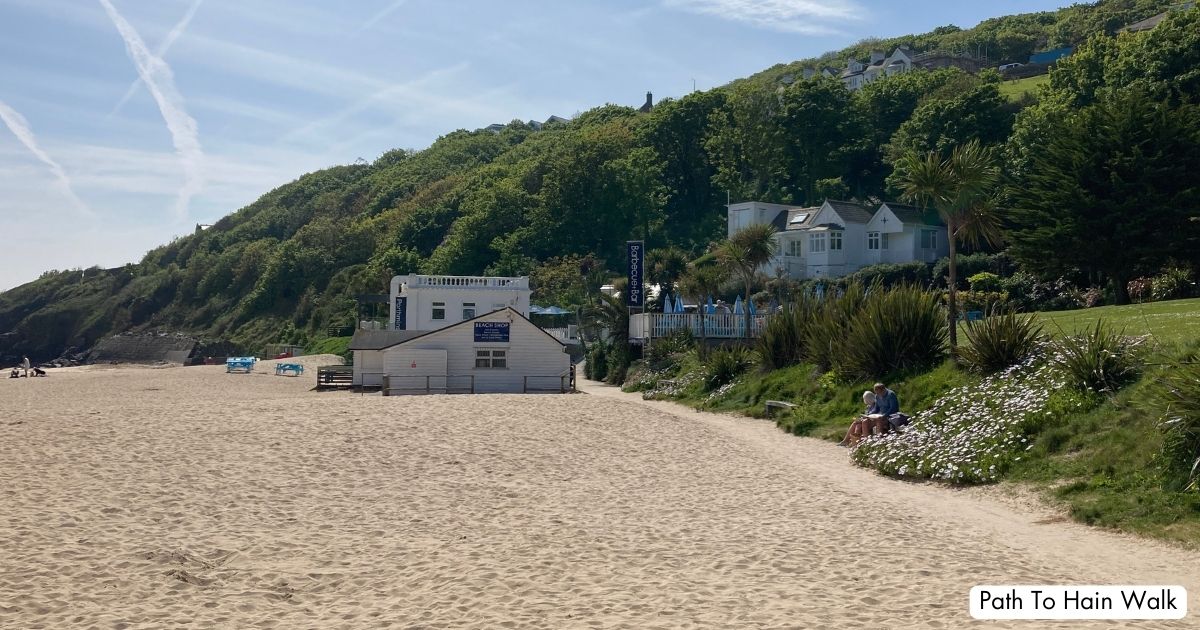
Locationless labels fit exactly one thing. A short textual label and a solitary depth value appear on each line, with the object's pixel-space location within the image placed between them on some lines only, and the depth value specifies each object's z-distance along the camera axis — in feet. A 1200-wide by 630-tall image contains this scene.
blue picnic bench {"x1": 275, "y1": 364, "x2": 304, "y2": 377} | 172.57
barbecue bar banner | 127.44
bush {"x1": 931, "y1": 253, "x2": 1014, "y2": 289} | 146.30
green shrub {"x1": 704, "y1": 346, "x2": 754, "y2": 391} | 93.97
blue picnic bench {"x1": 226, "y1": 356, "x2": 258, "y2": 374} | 190.70
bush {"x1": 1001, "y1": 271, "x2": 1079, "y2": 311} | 114.52
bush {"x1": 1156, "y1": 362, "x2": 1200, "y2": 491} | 36.55
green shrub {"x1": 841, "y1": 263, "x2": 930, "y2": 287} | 155.33
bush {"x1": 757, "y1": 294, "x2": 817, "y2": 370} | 86.17
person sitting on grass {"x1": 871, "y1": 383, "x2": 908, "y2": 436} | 57.36
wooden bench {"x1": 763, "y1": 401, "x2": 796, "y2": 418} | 75.27
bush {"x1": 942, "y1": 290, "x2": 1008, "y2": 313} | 120.98
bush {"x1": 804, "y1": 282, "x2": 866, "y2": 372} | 75.00
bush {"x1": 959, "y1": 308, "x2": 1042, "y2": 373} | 58.08
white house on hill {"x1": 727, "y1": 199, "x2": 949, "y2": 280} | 178.60
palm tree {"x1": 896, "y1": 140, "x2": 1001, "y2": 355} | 68.74
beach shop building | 114.62
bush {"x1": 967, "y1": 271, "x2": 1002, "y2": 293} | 136.77
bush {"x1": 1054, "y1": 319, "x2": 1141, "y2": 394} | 47.55
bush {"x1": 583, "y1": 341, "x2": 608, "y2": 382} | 132.87
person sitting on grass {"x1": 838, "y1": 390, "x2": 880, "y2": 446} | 58.44
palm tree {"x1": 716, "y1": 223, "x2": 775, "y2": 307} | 130.11
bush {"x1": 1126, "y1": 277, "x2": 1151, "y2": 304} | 98.02
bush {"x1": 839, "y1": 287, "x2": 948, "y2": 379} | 67.87
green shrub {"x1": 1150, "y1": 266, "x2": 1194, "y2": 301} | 94.32
